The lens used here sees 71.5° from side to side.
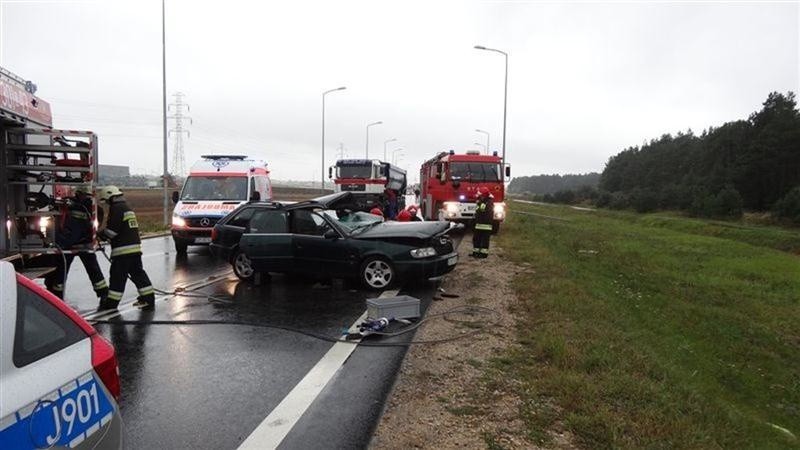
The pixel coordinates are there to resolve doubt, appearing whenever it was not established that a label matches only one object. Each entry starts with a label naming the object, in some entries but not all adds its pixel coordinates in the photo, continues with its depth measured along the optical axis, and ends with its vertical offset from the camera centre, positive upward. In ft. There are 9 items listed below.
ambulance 44.24 -0.35
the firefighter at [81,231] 25.02 -2.07
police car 6.57 -2.49
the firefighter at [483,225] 42.70 -2.34
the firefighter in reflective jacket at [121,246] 25.31 -2.71
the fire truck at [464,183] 62.90 +1.26
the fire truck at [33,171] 24.43 +0.66
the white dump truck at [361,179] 92.73 +2.27
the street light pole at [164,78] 75.59 +15.05
